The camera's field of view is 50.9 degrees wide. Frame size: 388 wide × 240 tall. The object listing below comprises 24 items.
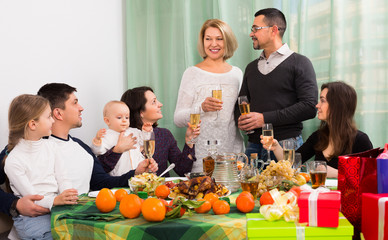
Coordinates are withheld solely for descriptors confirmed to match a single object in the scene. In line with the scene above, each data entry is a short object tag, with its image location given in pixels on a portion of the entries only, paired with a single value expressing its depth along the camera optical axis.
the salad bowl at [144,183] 1.72
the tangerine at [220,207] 1.39
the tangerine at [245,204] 1.40
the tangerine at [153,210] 1.31
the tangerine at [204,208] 1.41
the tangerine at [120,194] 1.61
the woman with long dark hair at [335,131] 2.53
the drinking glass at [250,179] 1.62
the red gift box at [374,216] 1.00
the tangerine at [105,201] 1.47
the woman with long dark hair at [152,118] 2.97
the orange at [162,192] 1.65
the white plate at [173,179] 2.11
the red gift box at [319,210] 1.02
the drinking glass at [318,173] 1.65
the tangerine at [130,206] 1.37
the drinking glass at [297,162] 1.99
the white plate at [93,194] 1.77
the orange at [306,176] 1.87
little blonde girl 1.92
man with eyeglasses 2.94
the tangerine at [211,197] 1.45
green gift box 1.02
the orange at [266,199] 1.37
